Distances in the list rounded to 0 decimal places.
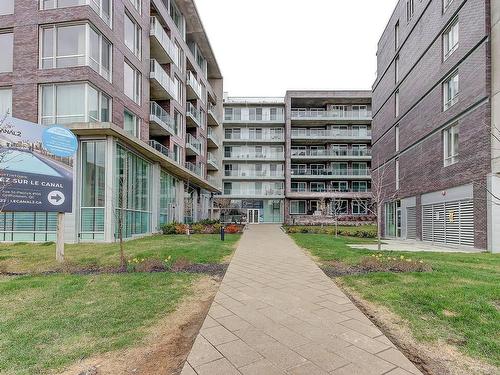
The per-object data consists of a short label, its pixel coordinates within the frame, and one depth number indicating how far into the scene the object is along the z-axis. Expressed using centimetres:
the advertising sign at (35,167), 947
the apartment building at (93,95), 1683
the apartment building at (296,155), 5119
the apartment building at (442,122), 1511
